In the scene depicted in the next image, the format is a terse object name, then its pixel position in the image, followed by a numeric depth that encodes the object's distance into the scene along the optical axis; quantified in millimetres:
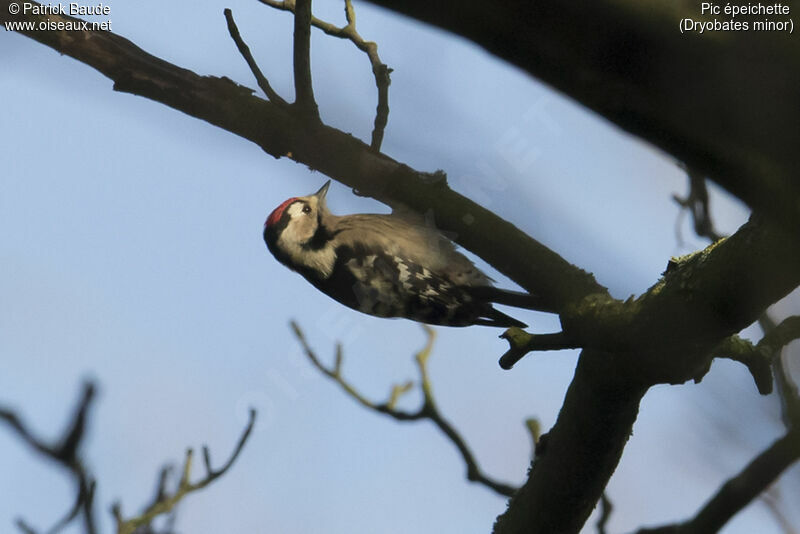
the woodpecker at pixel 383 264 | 8195
